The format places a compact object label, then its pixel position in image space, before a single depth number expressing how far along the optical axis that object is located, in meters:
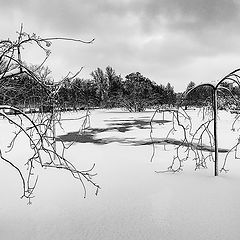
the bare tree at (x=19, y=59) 2.32
